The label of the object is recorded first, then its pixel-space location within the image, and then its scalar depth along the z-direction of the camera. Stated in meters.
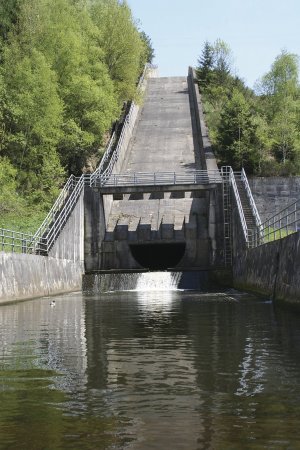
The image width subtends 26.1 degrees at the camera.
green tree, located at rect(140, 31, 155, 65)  106.38
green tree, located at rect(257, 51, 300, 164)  53.72
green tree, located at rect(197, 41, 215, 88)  75.54
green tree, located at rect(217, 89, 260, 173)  48.38
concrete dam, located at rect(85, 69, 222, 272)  39.09
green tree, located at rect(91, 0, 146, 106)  59.97
